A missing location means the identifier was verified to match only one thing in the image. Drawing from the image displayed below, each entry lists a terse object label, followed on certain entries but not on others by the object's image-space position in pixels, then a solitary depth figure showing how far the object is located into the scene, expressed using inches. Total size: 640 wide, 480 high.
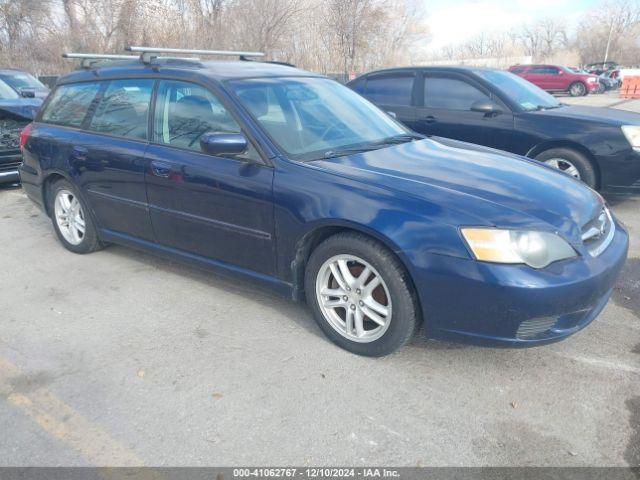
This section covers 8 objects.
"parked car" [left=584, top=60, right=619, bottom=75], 1546.5
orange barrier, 1112.8
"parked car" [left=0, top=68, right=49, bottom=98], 381.1
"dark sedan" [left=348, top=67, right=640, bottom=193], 227.5
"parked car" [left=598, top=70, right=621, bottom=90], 1265.9
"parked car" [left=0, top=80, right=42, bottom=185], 280.4
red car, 1111.6
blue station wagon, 105.7
